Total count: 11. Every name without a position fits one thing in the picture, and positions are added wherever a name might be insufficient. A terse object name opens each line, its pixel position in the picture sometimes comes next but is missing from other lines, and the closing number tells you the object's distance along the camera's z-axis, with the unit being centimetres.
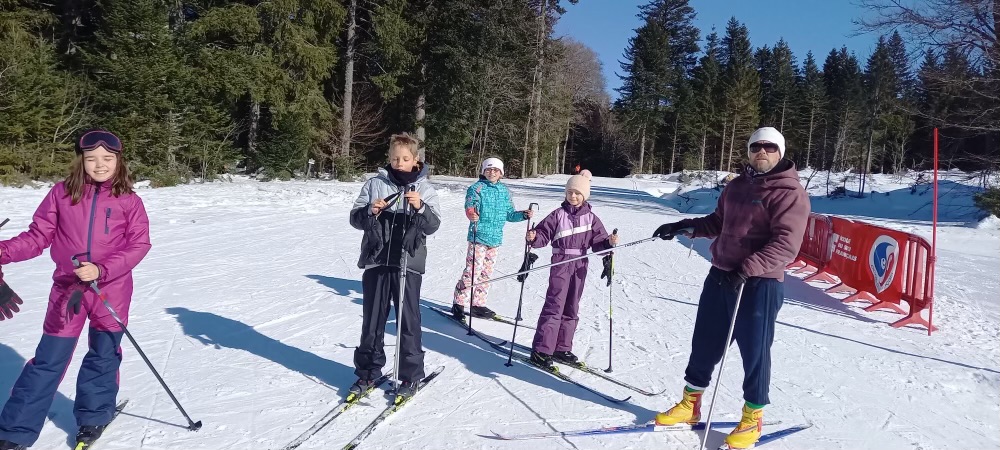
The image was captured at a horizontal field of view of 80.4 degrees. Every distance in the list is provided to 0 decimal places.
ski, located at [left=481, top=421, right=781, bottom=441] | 374
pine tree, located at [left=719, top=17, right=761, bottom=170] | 5062
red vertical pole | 654
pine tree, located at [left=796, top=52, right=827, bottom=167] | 5594
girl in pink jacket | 314
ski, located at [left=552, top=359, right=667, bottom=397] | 459
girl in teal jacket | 657
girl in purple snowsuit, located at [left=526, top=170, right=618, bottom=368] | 500
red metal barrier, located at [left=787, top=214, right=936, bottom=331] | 689
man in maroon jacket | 343
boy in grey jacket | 405
